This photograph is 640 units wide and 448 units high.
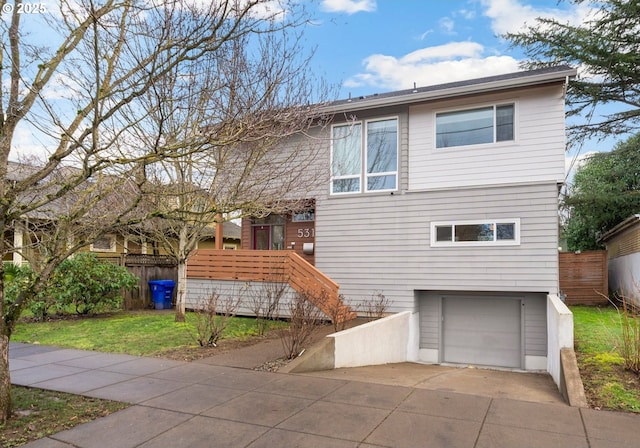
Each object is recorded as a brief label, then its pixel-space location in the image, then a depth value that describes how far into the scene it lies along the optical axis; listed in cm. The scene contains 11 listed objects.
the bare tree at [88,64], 443
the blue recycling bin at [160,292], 1427
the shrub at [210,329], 820
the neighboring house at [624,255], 1383
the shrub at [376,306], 1088
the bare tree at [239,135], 542
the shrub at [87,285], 1110
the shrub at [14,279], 1037
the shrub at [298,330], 721
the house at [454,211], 1026
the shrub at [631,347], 571
